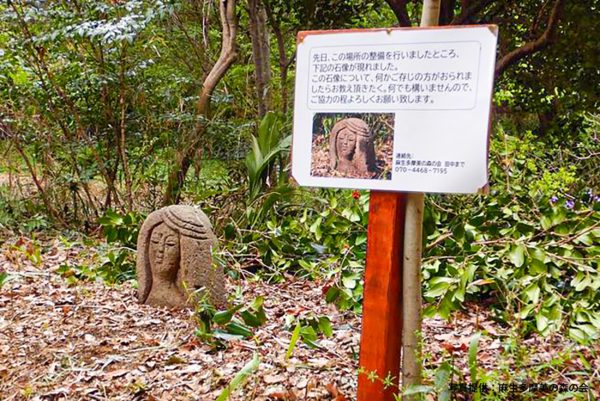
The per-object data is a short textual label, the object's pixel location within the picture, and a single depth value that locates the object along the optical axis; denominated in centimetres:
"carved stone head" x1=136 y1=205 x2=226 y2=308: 343
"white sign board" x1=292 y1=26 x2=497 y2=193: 187
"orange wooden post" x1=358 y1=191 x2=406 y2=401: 204
